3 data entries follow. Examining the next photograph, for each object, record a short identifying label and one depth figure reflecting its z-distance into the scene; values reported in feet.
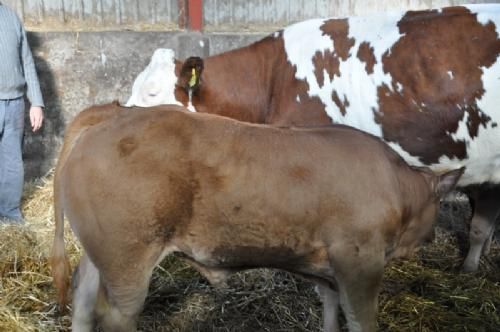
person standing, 17.81
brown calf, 9.57
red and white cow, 14.14
